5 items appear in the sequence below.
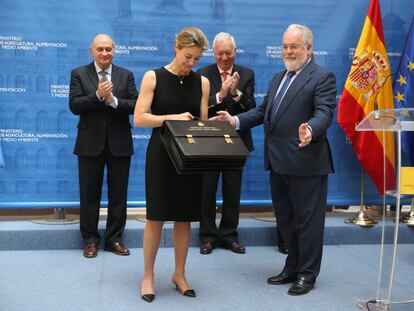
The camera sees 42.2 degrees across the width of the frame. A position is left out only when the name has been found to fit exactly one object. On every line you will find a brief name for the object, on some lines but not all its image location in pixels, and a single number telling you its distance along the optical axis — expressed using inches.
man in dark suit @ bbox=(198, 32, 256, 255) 160.9
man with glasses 126.1
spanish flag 182.1
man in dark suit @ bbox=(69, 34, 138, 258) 156.2
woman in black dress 118.3
